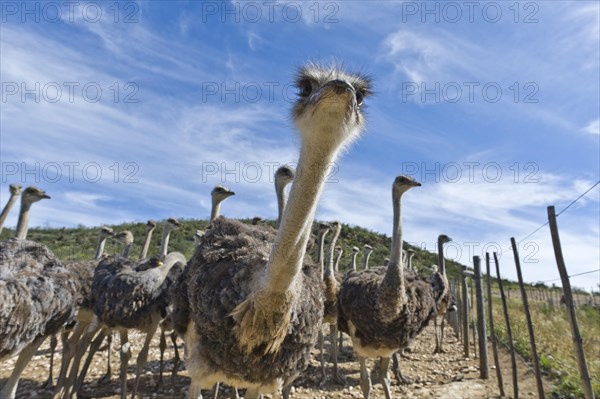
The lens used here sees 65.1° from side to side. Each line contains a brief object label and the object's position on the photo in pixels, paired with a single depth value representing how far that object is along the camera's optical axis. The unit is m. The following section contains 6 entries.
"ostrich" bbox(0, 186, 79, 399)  3.55
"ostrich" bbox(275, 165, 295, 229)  4.88
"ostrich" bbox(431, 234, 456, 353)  8.49
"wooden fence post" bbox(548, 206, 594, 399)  3.58
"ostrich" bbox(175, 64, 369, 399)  2.36
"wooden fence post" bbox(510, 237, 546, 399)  4.77
